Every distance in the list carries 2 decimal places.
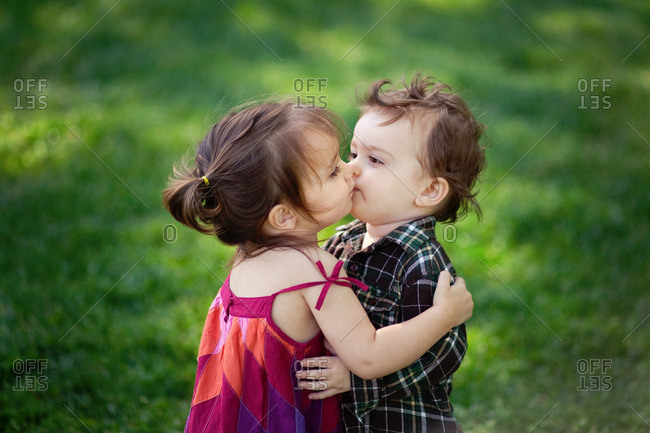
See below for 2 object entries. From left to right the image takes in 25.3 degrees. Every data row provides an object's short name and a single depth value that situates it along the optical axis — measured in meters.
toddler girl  1.53
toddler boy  1.56
